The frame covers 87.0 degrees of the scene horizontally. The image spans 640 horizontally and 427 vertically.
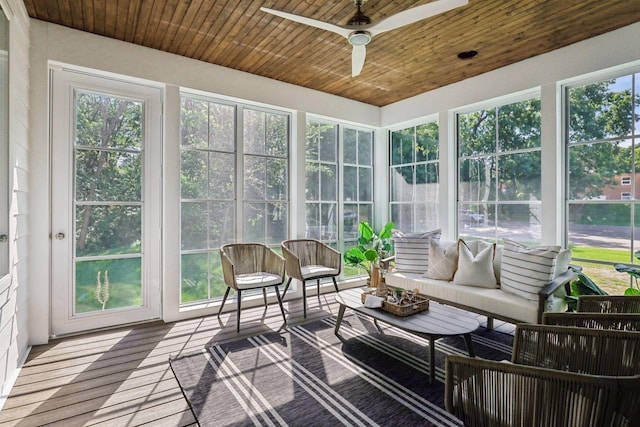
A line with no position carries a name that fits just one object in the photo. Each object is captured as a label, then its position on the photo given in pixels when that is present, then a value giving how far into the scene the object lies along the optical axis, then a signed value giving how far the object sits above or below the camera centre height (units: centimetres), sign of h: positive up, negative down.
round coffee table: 252 -88
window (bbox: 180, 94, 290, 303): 413 +41
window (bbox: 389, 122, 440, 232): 522 +59
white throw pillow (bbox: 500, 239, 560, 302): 299 -51
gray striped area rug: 214 -126
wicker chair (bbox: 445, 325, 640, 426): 110 -66
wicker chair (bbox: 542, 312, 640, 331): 178 -59
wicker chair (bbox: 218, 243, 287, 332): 364 -66
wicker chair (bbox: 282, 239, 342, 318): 415 -63
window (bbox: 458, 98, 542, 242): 407 +53
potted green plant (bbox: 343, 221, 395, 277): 515 -54
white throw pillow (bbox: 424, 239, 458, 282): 390 -56
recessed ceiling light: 380 +183
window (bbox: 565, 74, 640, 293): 335 +39
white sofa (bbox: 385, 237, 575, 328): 290 -80
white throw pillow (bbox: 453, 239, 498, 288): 354 -59
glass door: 341 +14
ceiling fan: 230 +141
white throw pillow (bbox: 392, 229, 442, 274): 421 -48
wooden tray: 288 -82
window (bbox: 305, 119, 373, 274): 522 +53
